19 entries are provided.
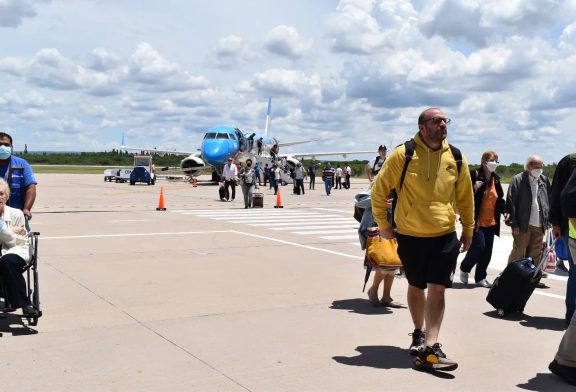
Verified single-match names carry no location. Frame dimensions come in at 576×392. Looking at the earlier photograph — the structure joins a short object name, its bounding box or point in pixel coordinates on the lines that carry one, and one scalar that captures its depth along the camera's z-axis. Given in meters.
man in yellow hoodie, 5.22
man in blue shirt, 6.99
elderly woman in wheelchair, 5.97
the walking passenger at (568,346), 4.91
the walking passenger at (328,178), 32.44
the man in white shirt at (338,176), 40.66
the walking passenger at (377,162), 9.80
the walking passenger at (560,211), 6.52
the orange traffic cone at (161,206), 21.16
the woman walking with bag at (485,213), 8.80
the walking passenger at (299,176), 32.44
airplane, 40.34
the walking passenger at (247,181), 21.98
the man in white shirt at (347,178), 40.94
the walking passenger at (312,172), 39.21
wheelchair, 6.10
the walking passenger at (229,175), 26.19
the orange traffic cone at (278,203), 23.38
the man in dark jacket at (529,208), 8.53
